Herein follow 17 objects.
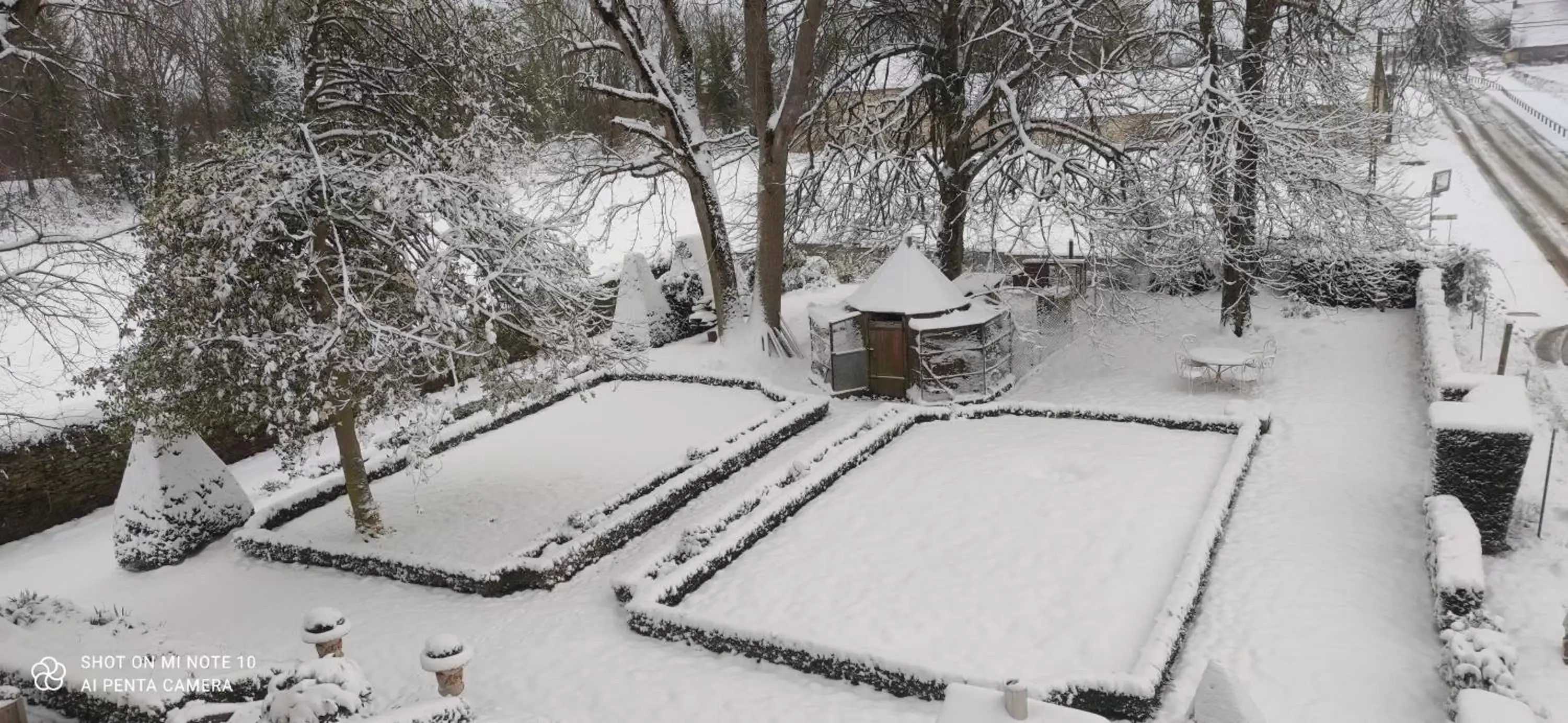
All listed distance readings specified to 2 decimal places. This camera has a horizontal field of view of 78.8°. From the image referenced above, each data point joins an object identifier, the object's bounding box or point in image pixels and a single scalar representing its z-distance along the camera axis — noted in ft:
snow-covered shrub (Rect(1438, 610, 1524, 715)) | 21.84
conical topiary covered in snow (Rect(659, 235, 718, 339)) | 64.69
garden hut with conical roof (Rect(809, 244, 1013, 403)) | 46.62
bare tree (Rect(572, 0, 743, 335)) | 53.78
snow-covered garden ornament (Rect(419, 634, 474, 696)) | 21.76
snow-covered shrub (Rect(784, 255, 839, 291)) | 75.92
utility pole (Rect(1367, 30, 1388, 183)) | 53.57
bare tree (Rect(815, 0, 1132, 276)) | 48.39
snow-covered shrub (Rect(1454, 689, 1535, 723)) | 19.30
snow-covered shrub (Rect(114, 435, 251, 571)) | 35.17
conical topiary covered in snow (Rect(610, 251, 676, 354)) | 62.23
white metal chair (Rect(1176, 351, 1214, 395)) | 46.93
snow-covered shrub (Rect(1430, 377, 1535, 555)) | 28.78
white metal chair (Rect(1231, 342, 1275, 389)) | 45.62
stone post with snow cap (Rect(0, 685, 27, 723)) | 21.44
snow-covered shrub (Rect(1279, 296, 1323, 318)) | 54.13
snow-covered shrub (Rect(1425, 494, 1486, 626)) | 24.68
